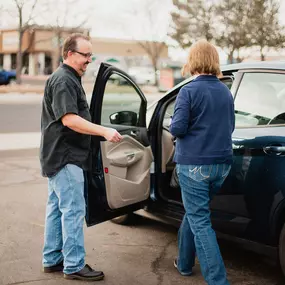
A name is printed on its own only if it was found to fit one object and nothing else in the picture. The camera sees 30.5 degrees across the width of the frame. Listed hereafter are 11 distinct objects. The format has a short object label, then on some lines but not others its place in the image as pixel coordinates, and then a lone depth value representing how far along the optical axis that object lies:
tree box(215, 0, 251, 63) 33.50
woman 3.34
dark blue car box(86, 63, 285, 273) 3.55
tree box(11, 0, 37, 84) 28.96
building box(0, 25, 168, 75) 59.69
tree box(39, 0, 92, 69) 33.34
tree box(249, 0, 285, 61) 32.44
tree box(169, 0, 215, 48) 36.47
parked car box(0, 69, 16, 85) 35.59
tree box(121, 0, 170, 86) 48.41
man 3.53
